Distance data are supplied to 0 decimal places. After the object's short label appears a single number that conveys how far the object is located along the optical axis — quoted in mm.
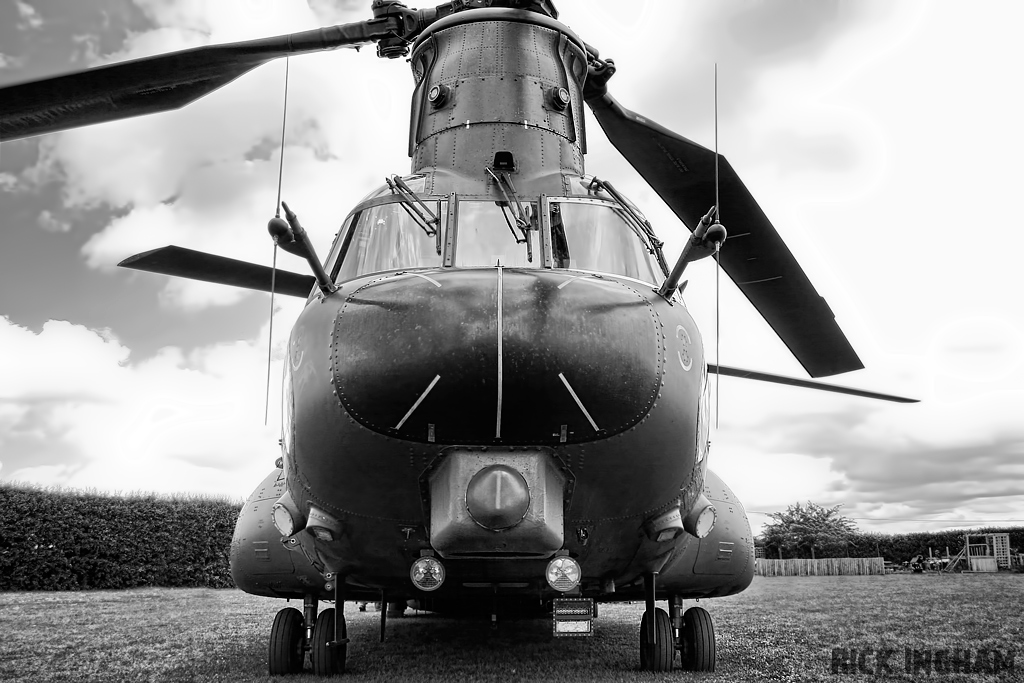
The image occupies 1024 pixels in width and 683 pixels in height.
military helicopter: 3682
